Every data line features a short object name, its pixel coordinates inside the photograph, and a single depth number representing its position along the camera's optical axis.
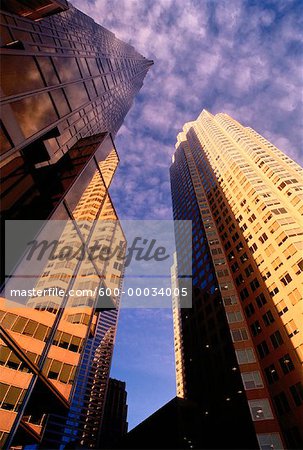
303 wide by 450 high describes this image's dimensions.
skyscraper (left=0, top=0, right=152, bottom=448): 10.51
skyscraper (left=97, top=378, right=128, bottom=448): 140.10
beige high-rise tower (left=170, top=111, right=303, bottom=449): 35.84
